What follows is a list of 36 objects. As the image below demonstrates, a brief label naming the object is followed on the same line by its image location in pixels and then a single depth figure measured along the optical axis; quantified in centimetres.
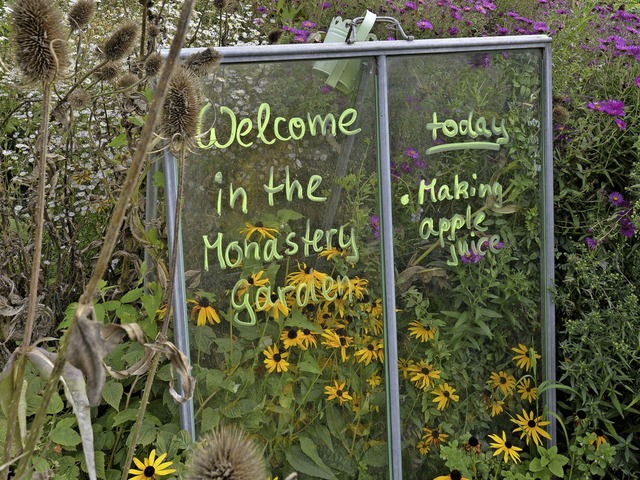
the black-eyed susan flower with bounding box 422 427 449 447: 211
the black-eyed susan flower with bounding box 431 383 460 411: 212
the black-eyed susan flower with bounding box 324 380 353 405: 199
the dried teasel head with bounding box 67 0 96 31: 125
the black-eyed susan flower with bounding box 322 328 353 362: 198
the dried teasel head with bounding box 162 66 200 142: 98
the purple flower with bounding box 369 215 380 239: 199
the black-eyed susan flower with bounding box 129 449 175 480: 161
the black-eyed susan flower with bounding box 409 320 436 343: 208
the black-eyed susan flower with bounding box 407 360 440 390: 208
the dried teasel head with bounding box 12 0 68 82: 77
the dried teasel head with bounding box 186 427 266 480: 66
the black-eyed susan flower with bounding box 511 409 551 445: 214
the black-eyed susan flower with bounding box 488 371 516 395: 219
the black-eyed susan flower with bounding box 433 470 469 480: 199
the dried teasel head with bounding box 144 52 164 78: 155
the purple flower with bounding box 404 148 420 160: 200
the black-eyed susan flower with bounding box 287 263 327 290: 192
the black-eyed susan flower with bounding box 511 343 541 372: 222
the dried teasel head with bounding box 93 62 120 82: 152
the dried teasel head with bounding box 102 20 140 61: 129
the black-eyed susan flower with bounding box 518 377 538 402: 222
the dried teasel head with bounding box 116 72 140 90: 173
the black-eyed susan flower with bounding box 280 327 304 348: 193
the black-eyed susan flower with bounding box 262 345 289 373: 191
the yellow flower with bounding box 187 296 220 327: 181
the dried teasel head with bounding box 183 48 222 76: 151
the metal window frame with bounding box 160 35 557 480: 176
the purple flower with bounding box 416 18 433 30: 254
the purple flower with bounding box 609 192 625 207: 220
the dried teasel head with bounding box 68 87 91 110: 167
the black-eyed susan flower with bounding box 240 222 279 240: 185
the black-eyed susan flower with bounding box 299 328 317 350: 194
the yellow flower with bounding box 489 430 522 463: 205
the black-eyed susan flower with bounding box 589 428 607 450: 201
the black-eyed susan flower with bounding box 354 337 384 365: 203
